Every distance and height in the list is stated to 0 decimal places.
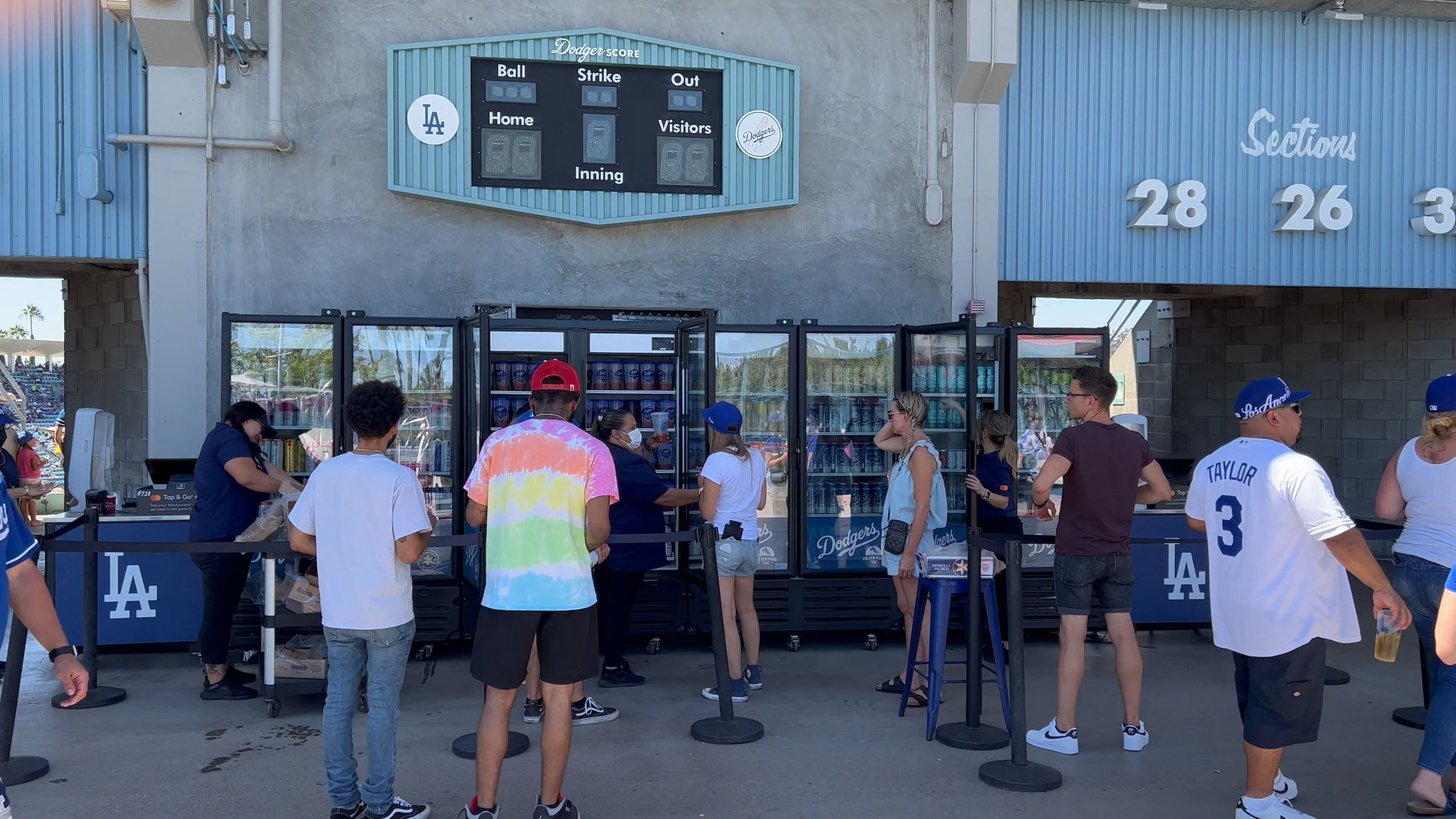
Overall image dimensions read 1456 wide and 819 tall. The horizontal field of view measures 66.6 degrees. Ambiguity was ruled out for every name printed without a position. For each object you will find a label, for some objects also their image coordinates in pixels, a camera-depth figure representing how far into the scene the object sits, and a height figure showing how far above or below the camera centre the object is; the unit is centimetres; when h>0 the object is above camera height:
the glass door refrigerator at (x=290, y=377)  725 +1
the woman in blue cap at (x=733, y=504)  605 -68
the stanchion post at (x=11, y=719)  489 -155
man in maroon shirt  529 -71
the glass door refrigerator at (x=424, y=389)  743 -7
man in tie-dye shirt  410 -71
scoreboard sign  811 +190
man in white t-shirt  417 -72
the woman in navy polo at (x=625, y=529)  632 -87
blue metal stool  548 -124
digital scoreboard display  820 +190
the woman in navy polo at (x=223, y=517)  618 -78
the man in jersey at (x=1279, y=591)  397 -76
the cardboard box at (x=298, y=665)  598 -155
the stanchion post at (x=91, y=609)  626 -133
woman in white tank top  453 -66
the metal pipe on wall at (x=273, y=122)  777 +183
